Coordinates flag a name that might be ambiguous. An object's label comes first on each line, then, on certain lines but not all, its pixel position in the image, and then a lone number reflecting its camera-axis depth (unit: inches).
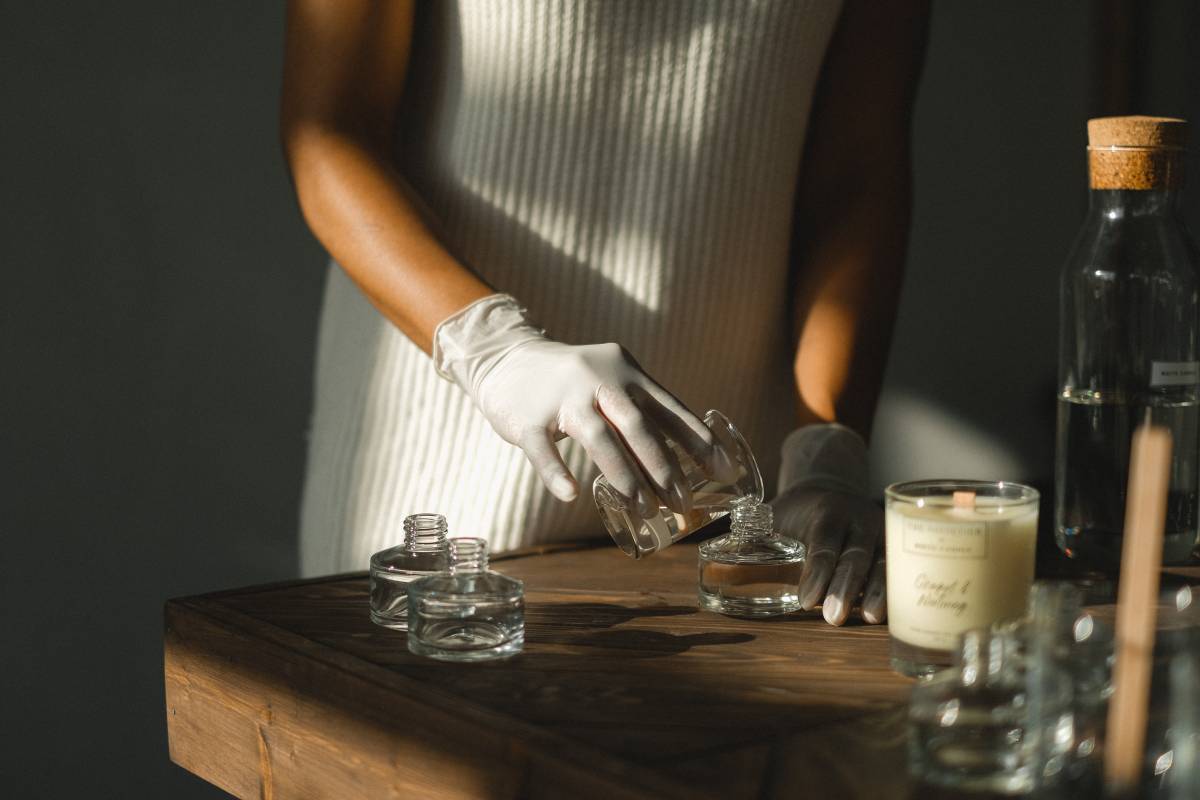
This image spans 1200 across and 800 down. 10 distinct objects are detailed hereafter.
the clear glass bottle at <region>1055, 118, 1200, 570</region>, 43.8
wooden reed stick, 20.9
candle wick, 32.8
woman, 54.4
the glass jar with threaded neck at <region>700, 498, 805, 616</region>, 39.5
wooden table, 27.7
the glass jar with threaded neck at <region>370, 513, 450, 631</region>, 38.2
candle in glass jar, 32.4
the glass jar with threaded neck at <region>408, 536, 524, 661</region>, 34.8
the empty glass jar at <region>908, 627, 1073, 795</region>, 25.5
